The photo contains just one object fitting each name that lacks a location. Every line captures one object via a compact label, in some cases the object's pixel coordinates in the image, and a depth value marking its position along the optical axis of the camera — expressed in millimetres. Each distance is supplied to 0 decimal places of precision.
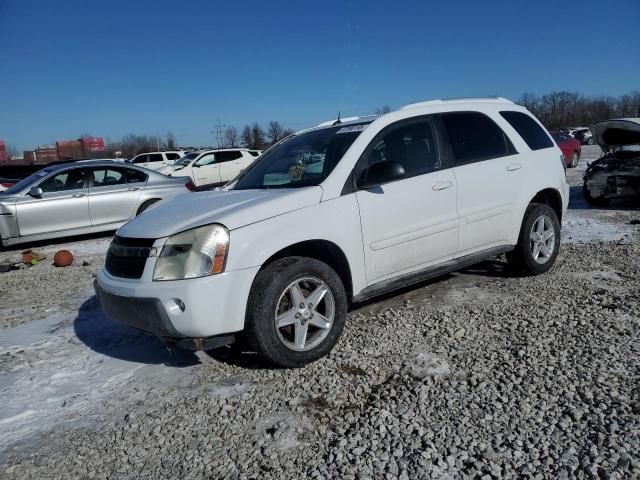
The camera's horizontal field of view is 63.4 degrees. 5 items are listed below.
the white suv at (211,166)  19375
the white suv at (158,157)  27453
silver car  9242
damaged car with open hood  9562
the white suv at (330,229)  3377
